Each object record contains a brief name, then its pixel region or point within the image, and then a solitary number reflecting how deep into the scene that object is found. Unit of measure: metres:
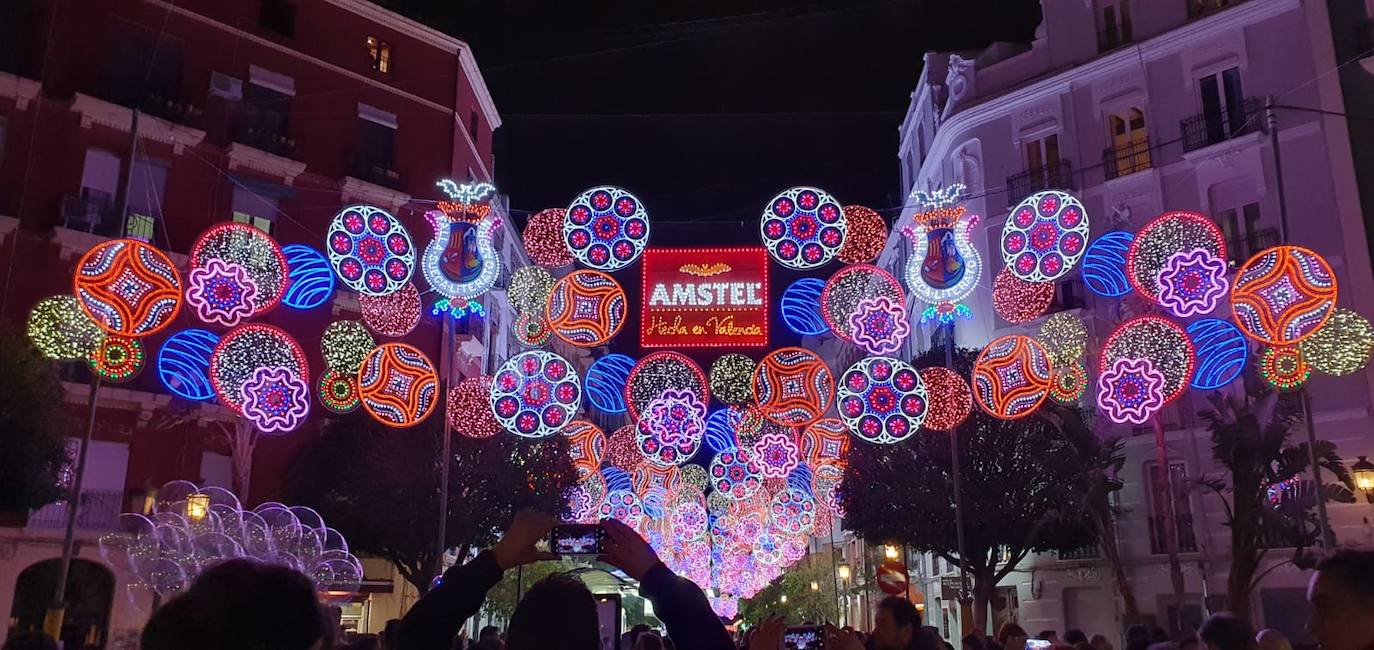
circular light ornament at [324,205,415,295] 15.94
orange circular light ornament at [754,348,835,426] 18.78
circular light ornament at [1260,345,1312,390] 16.09
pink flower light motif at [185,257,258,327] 14.94
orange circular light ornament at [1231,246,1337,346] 13.40
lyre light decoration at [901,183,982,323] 16.25
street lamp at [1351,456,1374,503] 18.02
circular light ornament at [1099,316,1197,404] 15.23
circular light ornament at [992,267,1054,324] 17.97
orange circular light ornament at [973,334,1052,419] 17.89
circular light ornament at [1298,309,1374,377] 15.23
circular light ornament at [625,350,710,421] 18.83
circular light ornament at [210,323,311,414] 15.93
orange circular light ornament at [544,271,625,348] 16.92
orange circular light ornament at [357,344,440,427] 17.73
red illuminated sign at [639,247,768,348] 16.19
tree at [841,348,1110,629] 27.38
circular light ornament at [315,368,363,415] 20.59
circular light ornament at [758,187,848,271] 15.95
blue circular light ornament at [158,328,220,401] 21.91
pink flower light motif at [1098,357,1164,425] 15.37
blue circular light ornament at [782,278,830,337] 18.44
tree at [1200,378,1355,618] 18.81
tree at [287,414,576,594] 28.59
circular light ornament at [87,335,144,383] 16.45
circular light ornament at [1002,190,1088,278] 15.42
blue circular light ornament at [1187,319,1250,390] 16.45
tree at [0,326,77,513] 20.45
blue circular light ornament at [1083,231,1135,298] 18.32
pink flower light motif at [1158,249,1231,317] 14.05
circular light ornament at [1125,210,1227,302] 14.65
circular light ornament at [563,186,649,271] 16.05
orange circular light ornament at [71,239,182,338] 13.91
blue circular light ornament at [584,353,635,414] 19.86
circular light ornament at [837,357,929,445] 18.00
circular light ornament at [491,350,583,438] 18.64
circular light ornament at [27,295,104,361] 15.91
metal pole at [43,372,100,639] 16.59
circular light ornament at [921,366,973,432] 20.09
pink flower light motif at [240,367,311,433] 15.83
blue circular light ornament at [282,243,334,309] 18.23
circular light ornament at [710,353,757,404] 20.45
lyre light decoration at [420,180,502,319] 16.31
